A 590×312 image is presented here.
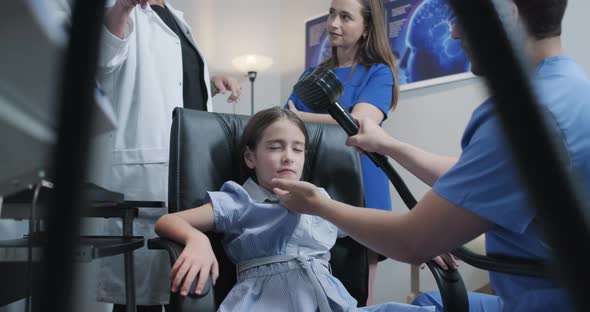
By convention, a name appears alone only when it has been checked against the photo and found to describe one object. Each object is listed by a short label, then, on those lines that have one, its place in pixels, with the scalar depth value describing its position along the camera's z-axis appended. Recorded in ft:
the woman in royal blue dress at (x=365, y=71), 4.67
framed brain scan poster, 7.47
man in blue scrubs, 1.85
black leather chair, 3.77
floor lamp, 9.75
